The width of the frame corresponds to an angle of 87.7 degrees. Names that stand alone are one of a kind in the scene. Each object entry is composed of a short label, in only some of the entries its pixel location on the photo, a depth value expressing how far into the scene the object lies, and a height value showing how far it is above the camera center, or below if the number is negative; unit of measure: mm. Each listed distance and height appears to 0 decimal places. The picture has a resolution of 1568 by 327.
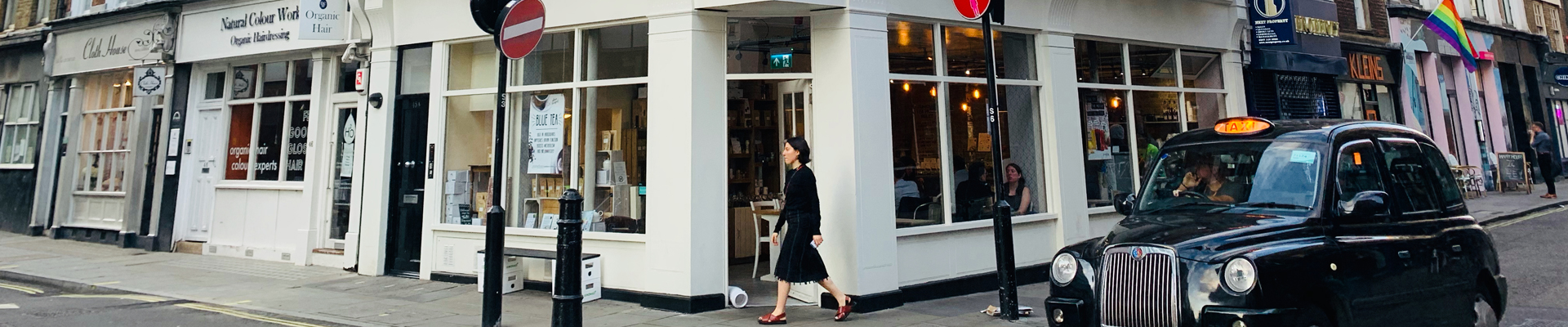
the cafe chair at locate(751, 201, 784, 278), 9278 -133
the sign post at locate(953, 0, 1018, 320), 6898 -117
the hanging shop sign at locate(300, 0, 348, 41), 10578 +2746
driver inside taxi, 5230 +184
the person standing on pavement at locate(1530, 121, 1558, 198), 16422 +1203
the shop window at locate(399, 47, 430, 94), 10305 +1973
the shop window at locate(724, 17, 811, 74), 8141 +1741
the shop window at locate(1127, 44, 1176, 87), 11188 +2087
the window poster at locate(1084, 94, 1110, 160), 10430 +1107
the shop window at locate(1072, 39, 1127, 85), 10398 +1999
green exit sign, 8148 +1619
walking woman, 6984 -85
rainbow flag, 18359 +4210
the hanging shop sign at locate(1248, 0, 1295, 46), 12836 +3016
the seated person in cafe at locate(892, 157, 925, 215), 8445 +315
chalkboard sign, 18434 +929
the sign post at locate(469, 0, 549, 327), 6508 +1385
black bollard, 5973 -283
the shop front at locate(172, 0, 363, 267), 11445 +1375
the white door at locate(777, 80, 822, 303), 8078 +1140
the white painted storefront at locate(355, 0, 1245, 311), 7832 +1055
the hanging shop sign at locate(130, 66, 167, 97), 12789 +2349
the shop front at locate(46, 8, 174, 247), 13219 +1806
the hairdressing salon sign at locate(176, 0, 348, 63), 10828 +2923
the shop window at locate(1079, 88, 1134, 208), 10398 +916
